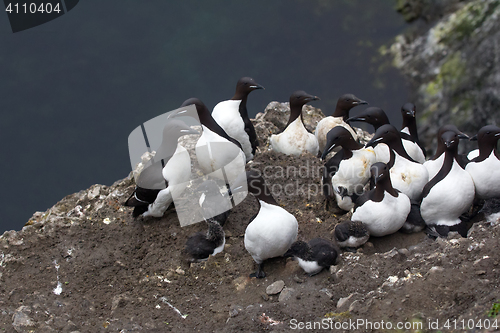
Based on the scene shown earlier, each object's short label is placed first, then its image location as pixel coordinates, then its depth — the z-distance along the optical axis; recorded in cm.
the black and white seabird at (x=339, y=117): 1986
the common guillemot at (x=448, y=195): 1369
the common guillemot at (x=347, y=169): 1568
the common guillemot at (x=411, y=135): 1742
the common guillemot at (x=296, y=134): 1880
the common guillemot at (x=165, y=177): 1566
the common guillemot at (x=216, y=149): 1656
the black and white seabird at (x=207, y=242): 1434
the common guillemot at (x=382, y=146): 1694
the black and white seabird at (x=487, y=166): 1412
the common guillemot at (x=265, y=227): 1275
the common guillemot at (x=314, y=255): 1268
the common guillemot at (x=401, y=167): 1520
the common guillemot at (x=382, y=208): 1351
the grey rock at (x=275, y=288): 1242
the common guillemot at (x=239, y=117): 1805
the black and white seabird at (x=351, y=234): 1348
